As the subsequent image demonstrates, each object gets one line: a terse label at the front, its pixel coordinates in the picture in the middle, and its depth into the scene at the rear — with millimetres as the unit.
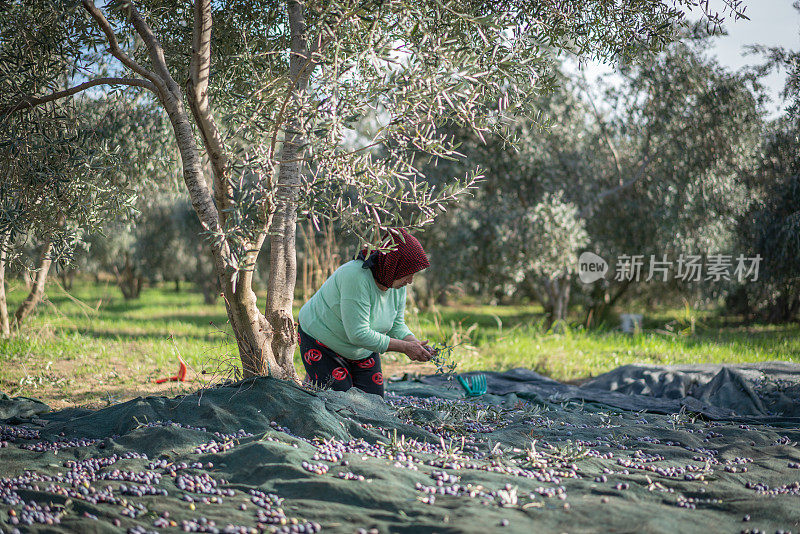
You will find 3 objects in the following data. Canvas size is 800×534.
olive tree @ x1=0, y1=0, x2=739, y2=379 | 3117
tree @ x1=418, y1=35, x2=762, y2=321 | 10570
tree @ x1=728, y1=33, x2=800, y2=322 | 9453
